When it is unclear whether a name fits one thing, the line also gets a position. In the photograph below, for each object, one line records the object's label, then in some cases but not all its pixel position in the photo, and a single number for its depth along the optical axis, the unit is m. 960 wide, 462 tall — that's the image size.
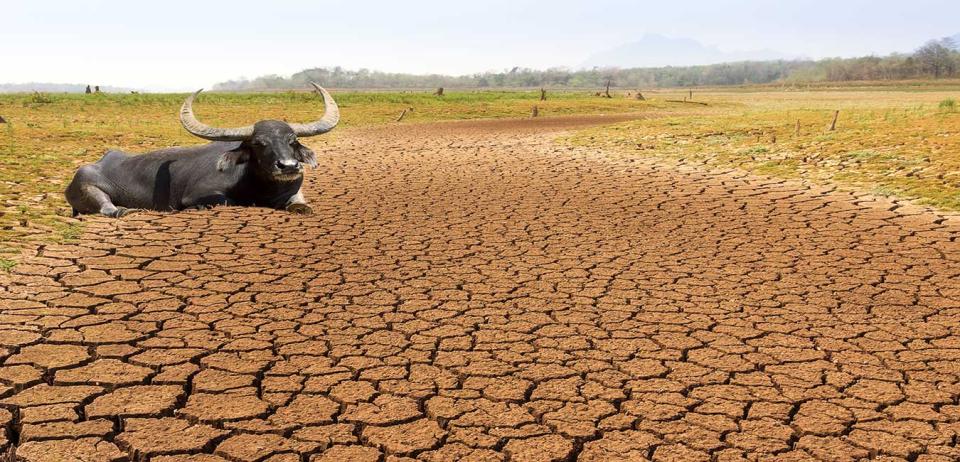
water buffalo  9.32
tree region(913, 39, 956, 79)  126.56
